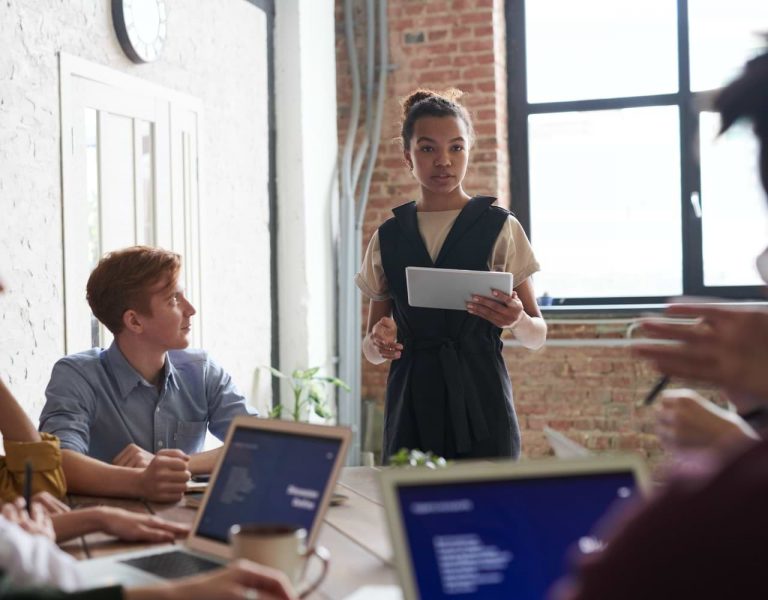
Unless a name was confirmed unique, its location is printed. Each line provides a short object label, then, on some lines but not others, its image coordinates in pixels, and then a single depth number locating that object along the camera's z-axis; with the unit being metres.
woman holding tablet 2.84
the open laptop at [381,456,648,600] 1.07
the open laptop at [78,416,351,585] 1.42
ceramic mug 1.23
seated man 2.37
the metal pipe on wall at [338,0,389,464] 5.45
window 5.34
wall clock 3.84
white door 3.55
